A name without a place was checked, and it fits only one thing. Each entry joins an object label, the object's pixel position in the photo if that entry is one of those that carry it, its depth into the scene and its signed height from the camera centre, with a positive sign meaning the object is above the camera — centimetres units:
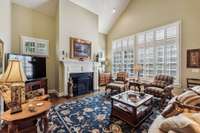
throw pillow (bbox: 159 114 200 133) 75 -57
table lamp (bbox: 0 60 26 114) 120 -23
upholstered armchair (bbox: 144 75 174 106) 275 -76
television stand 282 -65
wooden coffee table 190 -105
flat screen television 280 +3
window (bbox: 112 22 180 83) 356 +70
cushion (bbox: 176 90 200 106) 129 -52
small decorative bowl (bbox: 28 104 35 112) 132 -67
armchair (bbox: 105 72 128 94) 338 -75
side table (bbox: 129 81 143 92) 342 -73
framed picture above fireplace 381 +82
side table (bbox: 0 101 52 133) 113 -70
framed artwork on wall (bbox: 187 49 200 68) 311 +28
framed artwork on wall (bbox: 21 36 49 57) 339 +84
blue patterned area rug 177 -129
